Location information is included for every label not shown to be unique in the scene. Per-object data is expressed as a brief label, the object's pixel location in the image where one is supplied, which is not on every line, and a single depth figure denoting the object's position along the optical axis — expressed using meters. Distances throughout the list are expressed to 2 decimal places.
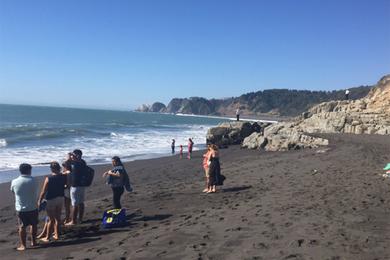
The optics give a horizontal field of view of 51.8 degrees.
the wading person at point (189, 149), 25.14
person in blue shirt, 7.08
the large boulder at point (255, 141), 27.30
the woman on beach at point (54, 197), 7.62
